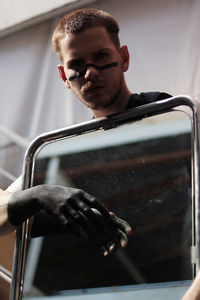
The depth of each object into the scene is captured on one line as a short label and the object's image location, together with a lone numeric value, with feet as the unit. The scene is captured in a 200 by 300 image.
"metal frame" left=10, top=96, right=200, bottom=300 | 5.21
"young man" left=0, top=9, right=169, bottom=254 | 5.28
